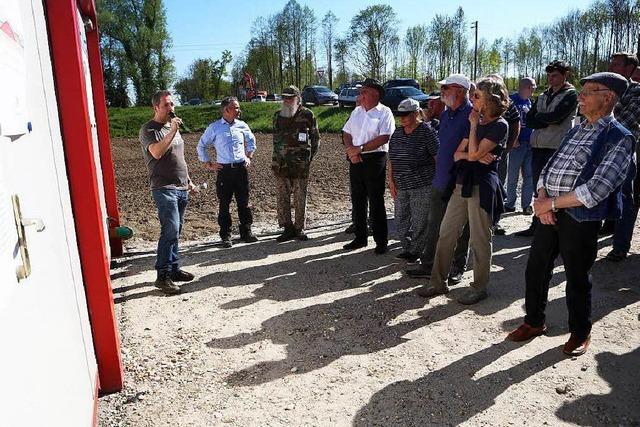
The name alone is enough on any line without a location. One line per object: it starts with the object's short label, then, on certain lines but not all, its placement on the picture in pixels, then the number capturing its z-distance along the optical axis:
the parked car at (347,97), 30.81
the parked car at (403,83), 31.07
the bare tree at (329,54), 62.31
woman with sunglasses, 3.91
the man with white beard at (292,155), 6.42
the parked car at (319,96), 34.22
